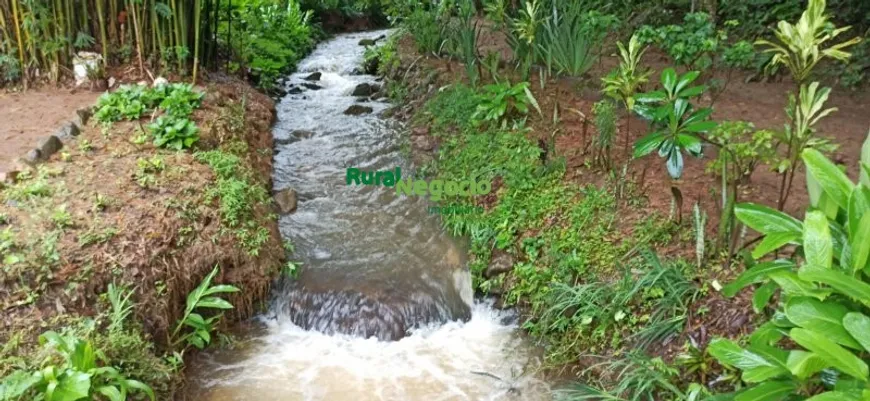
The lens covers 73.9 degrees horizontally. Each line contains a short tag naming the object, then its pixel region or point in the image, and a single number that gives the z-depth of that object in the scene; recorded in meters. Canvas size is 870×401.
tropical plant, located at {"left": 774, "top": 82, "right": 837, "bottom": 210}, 2.25
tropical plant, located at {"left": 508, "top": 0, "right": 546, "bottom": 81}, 4.11
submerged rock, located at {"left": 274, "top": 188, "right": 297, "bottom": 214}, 4.31
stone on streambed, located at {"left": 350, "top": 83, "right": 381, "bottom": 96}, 6.88
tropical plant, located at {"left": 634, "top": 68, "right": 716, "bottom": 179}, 2.45
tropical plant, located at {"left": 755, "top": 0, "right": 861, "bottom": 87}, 2.19
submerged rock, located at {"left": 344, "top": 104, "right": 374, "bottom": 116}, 6.20
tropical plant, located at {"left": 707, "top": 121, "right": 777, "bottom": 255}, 2.52
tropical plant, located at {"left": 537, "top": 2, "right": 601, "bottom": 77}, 4.10
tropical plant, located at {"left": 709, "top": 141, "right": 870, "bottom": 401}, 1.41
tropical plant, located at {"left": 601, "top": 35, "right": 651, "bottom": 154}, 2.94
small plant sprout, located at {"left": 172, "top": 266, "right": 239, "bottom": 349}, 2.86
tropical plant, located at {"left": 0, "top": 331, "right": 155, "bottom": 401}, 2.06
